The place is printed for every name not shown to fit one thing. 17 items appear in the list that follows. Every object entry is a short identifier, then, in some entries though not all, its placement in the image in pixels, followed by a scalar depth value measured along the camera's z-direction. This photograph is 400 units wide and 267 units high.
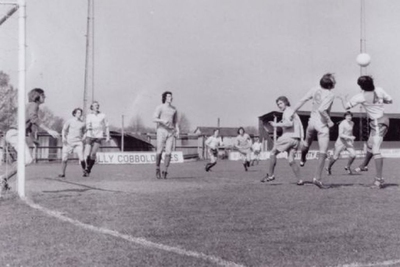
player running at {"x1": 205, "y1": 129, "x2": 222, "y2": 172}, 20.83
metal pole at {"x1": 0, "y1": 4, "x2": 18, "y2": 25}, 8.13
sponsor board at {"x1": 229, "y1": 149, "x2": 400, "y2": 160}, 48.31
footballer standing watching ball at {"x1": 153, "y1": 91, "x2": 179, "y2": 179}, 13.23
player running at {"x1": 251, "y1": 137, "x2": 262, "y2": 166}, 33.31
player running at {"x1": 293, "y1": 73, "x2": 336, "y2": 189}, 9.66
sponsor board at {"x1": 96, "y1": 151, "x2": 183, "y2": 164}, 35.31
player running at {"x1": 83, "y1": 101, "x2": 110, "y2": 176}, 14.91
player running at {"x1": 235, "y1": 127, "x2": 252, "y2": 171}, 22.68
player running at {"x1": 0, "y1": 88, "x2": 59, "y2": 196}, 8.21
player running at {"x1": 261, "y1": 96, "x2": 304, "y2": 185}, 10.44
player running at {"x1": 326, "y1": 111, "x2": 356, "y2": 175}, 16.98
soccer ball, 14.88
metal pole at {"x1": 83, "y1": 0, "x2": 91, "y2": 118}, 31.86
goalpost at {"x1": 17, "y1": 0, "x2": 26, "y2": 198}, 7.75
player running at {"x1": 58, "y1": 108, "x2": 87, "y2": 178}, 15.41
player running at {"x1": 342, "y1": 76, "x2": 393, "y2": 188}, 9.63
